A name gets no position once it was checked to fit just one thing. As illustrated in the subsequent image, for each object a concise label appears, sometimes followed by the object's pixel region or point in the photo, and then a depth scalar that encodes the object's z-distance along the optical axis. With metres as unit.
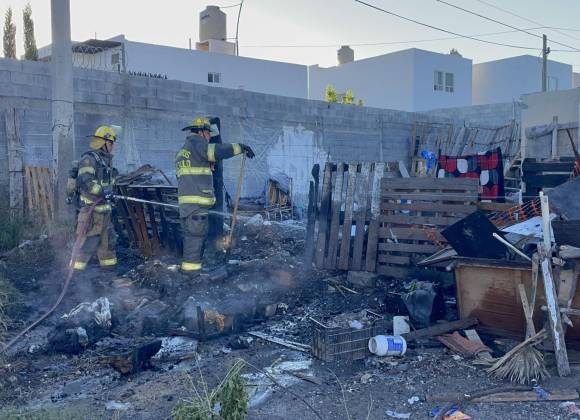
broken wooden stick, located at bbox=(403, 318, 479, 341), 5.43
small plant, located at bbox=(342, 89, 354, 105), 24.75
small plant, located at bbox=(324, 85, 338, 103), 23.56
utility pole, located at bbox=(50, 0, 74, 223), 8.66
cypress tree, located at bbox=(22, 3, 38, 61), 24.56
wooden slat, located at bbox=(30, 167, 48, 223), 8.96
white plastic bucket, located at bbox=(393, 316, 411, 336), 5.58
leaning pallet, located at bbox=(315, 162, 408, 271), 7.71
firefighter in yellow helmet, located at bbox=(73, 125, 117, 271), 7.33
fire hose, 5.45
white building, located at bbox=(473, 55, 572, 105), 39.19
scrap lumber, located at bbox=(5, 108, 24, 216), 8.85
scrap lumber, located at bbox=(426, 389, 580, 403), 4.21
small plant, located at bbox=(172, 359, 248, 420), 3.22
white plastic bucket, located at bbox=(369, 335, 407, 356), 5.11
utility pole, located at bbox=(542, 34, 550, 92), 31.02
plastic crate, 5.05
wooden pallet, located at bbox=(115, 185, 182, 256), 7.95
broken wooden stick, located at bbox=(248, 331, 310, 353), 5.39
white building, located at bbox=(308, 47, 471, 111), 33.81
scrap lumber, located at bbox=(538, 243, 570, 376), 4.59
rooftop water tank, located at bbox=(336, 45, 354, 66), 41.28
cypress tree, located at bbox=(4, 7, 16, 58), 24.86
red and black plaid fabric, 9.26
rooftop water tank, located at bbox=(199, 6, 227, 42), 33.38
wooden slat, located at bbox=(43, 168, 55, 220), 9.04
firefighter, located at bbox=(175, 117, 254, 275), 7.14
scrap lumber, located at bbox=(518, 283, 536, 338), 4.73
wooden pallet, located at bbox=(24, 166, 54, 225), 8.92
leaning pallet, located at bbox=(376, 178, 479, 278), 7.24
